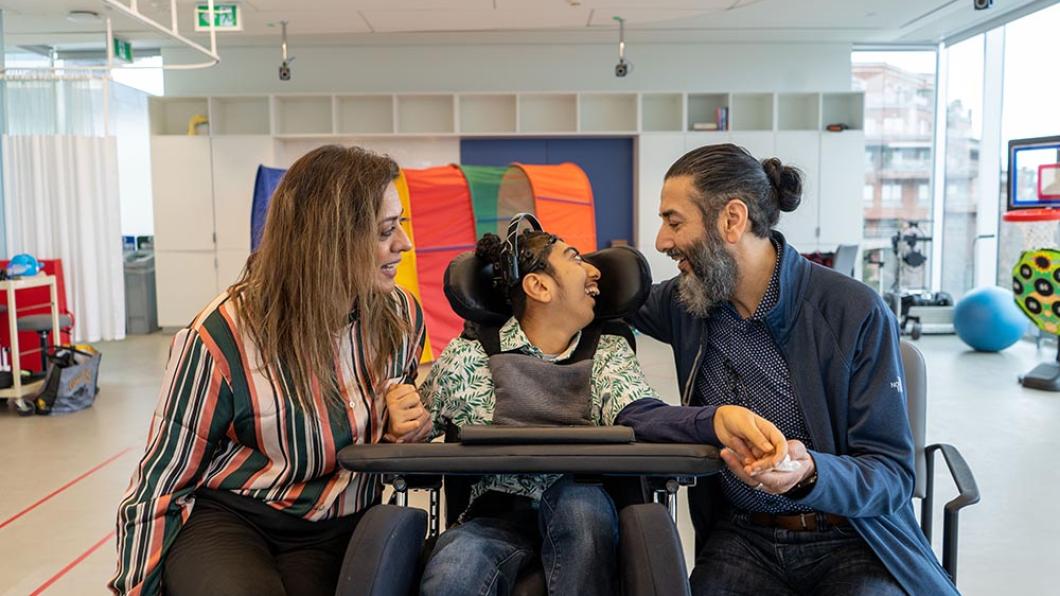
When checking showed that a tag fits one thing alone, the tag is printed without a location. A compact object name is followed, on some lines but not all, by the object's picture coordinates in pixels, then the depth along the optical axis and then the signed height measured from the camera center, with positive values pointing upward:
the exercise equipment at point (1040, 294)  5.53 -0.56
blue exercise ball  7.03 -0.91
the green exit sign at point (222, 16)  6.40 +1.63
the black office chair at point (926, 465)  1.68 -0.54
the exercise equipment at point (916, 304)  8.03 -0.89
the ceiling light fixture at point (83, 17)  7.16 +1.82
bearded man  1.53 -0.37
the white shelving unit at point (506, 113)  8.91 +1.16
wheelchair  1.36 -0.50
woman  1.55 -0.37
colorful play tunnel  6.26 +0.07
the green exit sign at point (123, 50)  8.16 +1.71
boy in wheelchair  1.53 -0.41
